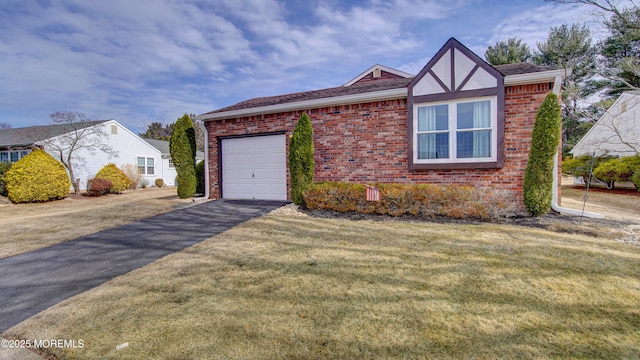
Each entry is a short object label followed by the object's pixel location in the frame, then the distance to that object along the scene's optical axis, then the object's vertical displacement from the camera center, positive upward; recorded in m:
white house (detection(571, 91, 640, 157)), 15.02 +2.49
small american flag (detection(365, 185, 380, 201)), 7.04 -0.54
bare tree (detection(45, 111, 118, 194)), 16.75 +2.30
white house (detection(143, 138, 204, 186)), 24.53 +0.66
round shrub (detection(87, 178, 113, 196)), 15.20 -0.61
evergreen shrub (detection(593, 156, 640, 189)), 13.02 +0.06
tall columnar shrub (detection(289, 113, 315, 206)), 8.10 +0.42
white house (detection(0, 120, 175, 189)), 17.55 +1.85
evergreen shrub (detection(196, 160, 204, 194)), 11.48 -0.24
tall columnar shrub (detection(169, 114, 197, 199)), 10.57 +0.66
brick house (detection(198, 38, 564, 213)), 6.96 +1.25
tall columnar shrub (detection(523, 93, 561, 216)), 6.15 +0.34
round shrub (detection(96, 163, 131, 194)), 17.05 -0.08
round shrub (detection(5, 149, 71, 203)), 12.25 -0.18
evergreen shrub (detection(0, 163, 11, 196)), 14.28 +0.06
